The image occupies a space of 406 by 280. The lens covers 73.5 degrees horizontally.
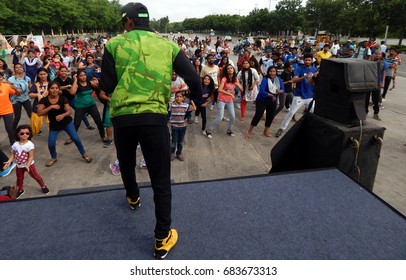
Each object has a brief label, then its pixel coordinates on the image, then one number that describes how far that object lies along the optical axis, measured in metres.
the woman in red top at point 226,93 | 6.80
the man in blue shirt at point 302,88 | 6.70
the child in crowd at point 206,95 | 7.07
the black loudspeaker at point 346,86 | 3.24
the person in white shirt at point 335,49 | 16.75
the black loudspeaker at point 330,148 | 3.33
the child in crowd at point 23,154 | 4.20
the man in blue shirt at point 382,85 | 8.07
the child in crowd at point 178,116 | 5.44
